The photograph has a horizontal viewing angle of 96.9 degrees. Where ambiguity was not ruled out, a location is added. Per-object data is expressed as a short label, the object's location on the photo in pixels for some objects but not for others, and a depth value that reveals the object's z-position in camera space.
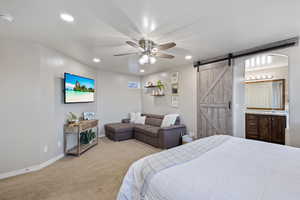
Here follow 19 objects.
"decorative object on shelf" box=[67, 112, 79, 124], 3.51
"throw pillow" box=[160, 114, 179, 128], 4.26
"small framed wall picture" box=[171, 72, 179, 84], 4.75
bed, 0.94
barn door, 3.50
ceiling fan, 2.55
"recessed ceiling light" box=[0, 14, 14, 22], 1.84
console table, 3.36
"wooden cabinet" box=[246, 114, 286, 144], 4.01
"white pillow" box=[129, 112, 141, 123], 5.62
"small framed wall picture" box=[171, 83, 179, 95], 4.77
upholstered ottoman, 4.58
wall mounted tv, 3.32
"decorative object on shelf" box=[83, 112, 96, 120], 4.07
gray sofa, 3.88
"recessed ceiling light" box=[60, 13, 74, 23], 1.85
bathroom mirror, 4.45
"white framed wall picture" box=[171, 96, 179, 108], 4.76
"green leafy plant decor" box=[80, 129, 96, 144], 3.83
